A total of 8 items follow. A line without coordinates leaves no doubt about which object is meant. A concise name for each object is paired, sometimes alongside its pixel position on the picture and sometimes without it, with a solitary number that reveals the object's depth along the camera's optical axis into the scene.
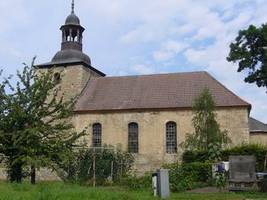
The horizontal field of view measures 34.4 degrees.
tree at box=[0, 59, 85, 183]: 18.52
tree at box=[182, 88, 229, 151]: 29.64
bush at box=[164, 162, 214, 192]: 20.83
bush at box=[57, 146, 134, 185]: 28.55
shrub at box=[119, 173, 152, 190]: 20.33
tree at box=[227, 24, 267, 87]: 19.73
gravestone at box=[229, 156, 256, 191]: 18.73
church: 33.09
